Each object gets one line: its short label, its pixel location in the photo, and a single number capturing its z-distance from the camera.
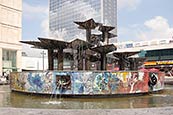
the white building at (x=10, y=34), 38.30
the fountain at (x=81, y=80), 11.68
